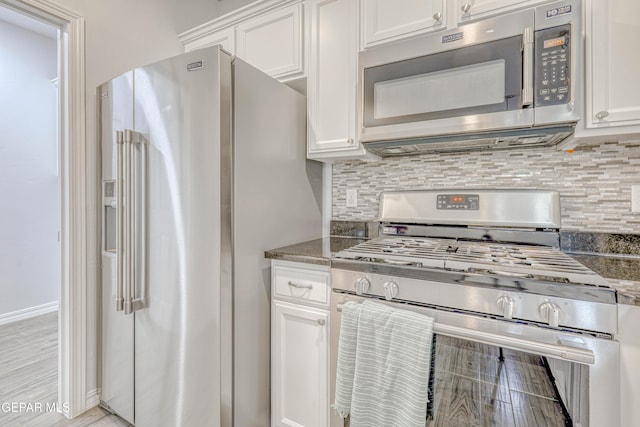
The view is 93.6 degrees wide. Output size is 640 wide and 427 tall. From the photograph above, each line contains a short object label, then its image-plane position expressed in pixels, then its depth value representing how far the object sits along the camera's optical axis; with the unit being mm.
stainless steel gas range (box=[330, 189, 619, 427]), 858
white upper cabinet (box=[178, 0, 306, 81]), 1747
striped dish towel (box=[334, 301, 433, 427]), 1029
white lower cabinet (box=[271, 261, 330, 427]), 1334
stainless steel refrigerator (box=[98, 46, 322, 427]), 1254
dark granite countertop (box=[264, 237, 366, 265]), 1336
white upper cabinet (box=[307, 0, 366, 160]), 1600
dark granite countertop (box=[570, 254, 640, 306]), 828
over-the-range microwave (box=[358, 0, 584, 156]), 1166
